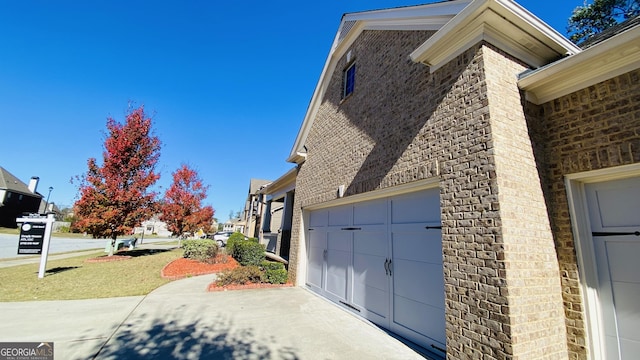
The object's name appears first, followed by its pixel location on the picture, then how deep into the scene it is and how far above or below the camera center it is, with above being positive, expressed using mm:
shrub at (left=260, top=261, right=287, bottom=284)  10031 -1784
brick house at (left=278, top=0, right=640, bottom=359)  3377 +477
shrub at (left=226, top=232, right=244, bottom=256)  16625 -994
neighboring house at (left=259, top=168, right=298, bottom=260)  13625 +644
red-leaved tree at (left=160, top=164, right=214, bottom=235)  23547 +1708
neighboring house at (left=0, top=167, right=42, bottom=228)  38125 +4119
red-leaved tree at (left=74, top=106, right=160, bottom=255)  14797 +2293
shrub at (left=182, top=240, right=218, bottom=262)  15060 -1388
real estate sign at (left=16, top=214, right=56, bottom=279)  9766 -386
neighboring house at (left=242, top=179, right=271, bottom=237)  22375 +1484
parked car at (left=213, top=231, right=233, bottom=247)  36447 -1767
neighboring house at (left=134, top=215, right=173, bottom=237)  73688 -1225
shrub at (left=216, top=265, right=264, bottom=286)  9180 -1746
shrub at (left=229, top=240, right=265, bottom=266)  11727 -1228
